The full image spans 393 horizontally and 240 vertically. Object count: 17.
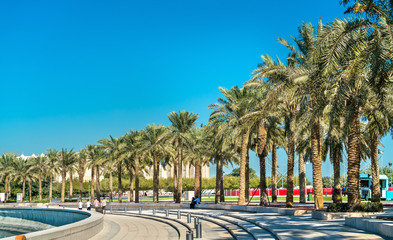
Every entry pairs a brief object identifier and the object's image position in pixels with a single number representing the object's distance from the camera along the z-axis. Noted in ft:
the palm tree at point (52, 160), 240.73
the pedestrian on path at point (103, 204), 130.97
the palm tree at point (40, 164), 250.98
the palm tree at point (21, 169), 262.26
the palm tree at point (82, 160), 228.67
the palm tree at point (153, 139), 167.53
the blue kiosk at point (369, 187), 167.22
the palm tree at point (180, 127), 156.25
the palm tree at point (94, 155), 217.64
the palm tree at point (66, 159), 229.45
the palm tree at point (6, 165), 263.47
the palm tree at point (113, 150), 189.78
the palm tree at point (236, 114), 119.65
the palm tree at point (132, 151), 181.06
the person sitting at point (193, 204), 133.39
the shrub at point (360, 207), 69.72
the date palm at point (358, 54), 50.55
